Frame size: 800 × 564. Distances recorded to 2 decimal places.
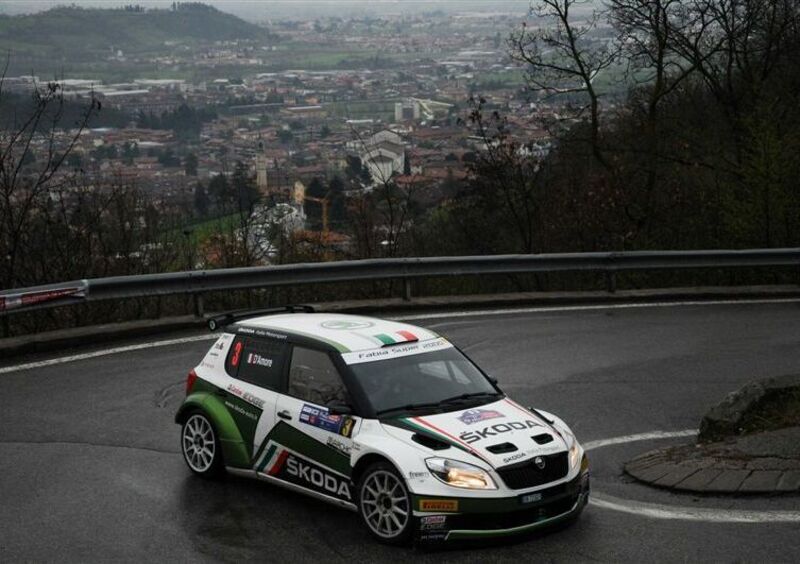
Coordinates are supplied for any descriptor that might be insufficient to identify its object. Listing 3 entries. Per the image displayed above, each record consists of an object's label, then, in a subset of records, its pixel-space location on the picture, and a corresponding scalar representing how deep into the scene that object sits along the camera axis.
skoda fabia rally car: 7.91
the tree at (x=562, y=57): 26.02
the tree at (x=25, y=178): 16.81
